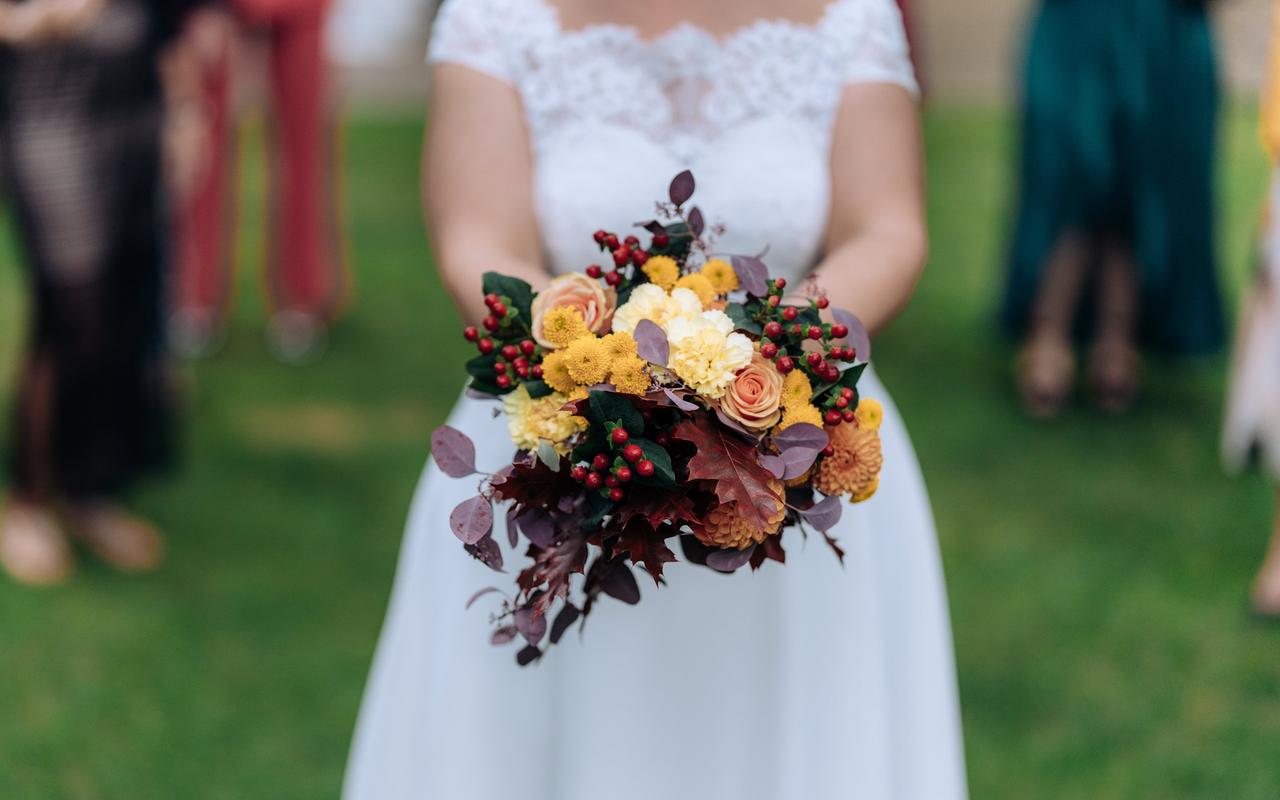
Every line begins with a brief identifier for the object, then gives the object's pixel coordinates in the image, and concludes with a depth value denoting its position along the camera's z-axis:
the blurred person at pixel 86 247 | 4.45
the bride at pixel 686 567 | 2.47
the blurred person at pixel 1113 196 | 5.62
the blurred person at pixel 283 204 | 6.79
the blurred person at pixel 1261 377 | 4.26
